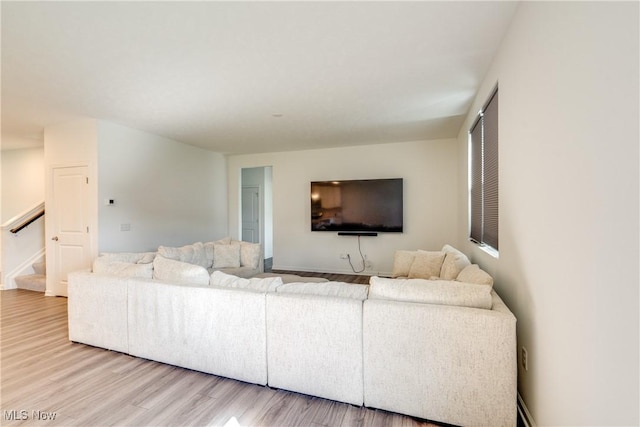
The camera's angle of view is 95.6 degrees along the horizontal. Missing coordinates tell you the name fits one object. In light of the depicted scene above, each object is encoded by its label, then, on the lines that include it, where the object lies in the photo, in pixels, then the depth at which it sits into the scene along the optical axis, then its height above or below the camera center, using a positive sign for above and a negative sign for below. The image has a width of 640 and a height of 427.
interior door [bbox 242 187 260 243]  8.00 -0.01
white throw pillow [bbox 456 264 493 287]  1.96 -0.48
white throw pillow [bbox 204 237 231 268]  4.39 -0.55
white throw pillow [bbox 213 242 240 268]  4.39 -0.64
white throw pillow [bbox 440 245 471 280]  2.71 -0.52
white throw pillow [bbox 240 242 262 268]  4.42 -0.63
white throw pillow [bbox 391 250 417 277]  3.68 -0.66
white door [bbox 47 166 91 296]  4.19 -0.14
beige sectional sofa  1.63 -0.83
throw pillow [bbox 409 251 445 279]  3.37 -0.63
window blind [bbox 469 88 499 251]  2.60 +0.38
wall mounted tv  5.50 +0.14
